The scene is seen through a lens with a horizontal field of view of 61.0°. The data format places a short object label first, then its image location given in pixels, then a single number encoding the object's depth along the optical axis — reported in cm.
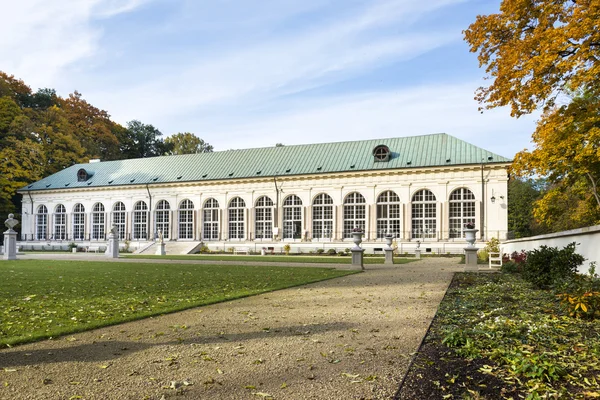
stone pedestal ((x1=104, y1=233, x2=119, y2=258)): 3173
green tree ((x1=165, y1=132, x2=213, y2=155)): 7622
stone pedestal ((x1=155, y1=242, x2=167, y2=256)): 3831
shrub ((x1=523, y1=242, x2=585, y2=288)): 1141
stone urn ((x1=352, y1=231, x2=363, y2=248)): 1980
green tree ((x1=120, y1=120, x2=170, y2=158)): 7206
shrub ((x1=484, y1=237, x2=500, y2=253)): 2905
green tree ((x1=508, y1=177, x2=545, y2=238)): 5488
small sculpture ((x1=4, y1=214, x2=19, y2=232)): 2753
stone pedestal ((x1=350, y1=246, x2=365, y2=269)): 2043
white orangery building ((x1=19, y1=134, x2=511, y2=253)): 3866
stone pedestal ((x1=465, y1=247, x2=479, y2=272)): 1949
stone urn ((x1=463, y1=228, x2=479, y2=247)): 1947
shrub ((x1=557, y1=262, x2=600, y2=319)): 713
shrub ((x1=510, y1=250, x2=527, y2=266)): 1841
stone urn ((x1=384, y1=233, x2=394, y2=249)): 2562
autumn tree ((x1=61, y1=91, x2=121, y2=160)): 6383
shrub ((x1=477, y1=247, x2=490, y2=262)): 2698
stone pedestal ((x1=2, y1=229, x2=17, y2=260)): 2787
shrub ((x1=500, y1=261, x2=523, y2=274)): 1728
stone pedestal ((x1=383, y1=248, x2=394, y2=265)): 2403
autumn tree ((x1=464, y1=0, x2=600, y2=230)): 1238
